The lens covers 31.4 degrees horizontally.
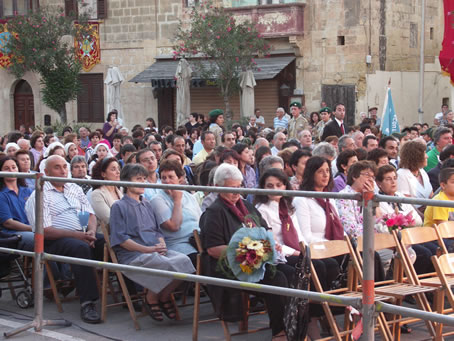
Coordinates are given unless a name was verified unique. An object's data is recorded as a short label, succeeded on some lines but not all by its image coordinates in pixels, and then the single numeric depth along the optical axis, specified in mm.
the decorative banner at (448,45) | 13898
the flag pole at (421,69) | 24625
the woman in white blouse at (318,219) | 7246
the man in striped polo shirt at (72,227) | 7539
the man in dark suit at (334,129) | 16281
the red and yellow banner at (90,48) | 31547
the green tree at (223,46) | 25372
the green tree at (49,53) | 29172
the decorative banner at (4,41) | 31977
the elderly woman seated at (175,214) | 7723
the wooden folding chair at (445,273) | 6199
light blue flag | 18344
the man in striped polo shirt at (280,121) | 21359
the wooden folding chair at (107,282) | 7252
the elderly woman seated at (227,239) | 6461
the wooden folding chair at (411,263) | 6371
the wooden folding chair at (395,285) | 6229
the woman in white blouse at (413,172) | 9703
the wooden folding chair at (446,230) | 7203
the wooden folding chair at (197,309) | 6812
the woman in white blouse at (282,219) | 7069
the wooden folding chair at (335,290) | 6027
